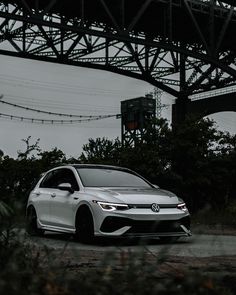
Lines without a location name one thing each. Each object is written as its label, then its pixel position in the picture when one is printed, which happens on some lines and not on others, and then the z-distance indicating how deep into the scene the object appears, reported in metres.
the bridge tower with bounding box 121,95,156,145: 49.69
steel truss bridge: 22.55
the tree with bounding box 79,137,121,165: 20.05
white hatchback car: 10.14
